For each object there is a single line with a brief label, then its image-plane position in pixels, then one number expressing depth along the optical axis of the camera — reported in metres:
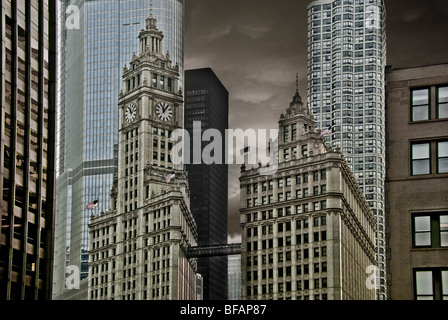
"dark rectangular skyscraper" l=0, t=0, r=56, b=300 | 80.31
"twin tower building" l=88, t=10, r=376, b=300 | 174.12
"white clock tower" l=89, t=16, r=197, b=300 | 198.62
